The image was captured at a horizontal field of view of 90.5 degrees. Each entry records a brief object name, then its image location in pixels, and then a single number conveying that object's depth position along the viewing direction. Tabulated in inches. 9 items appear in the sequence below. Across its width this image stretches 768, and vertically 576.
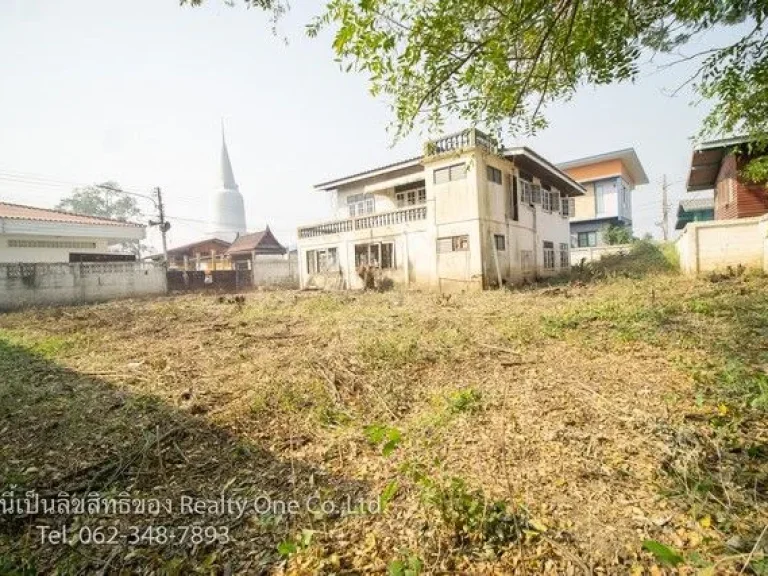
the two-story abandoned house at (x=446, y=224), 583.5
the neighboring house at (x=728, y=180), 486.0
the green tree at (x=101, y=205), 1977.1
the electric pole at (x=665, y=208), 1491.9
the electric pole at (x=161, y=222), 1039.6
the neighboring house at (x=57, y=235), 735.1
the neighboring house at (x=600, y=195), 1135.6
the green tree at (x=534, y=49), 163.6
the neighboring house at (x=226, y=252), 1269.7
